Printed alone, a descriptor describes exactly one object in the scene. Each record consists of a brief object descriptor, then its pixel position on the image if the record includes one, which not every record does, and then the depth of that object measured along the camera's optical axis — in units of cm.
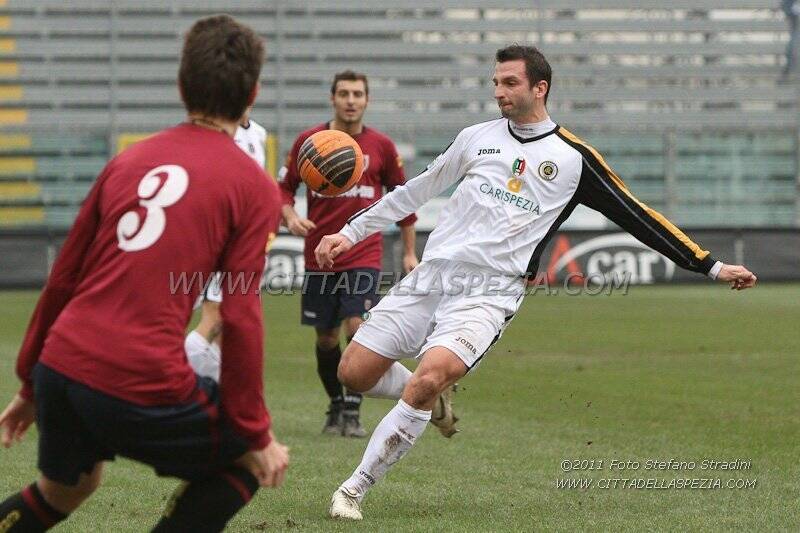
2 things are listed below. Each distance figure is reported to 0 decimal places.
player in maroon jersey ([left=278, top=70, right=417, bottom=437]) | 1917
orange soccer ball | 1583
